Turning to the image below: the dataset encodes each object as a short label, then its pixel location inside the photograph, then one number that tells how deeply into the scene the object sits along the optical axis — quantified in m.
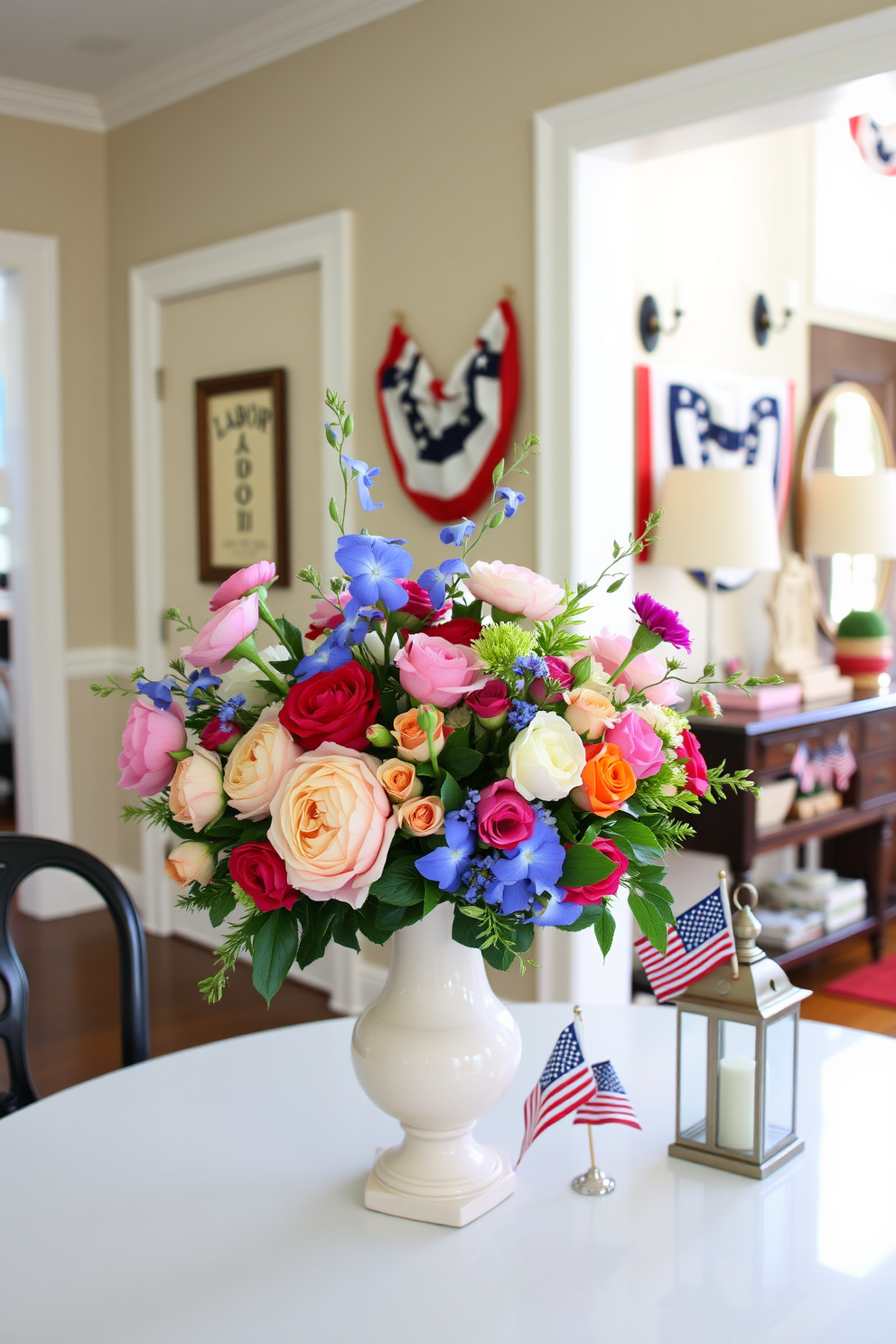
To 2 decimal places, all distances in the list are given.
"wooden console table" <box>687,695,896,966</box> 3.27
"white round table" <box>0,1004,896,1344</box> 0.96
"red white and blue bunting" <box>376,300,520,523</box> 3.05
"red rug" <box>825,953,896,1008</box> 3.79
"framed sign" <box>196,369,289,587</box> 3.79
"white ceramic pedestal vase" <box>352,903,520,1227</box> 1.08
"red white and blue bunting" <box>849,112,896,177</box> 4.39
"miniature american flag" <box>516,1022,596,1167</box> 1.10
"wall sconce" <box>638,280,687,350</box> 3.44
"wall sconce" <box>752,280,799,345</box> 3.89
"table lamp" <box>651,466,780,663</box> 3.32
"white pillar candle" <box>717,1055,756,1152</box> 1.16
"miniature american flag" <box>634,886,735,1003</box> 1.16
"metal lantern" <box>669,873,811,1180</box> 1.15
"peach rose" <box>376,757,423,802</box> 0.96
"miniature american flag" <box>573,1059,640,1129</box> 1.12
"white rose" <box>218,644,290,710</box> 1.08
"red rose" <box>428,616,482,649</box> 1.03
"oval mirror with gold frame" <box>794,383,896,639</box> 4.15
